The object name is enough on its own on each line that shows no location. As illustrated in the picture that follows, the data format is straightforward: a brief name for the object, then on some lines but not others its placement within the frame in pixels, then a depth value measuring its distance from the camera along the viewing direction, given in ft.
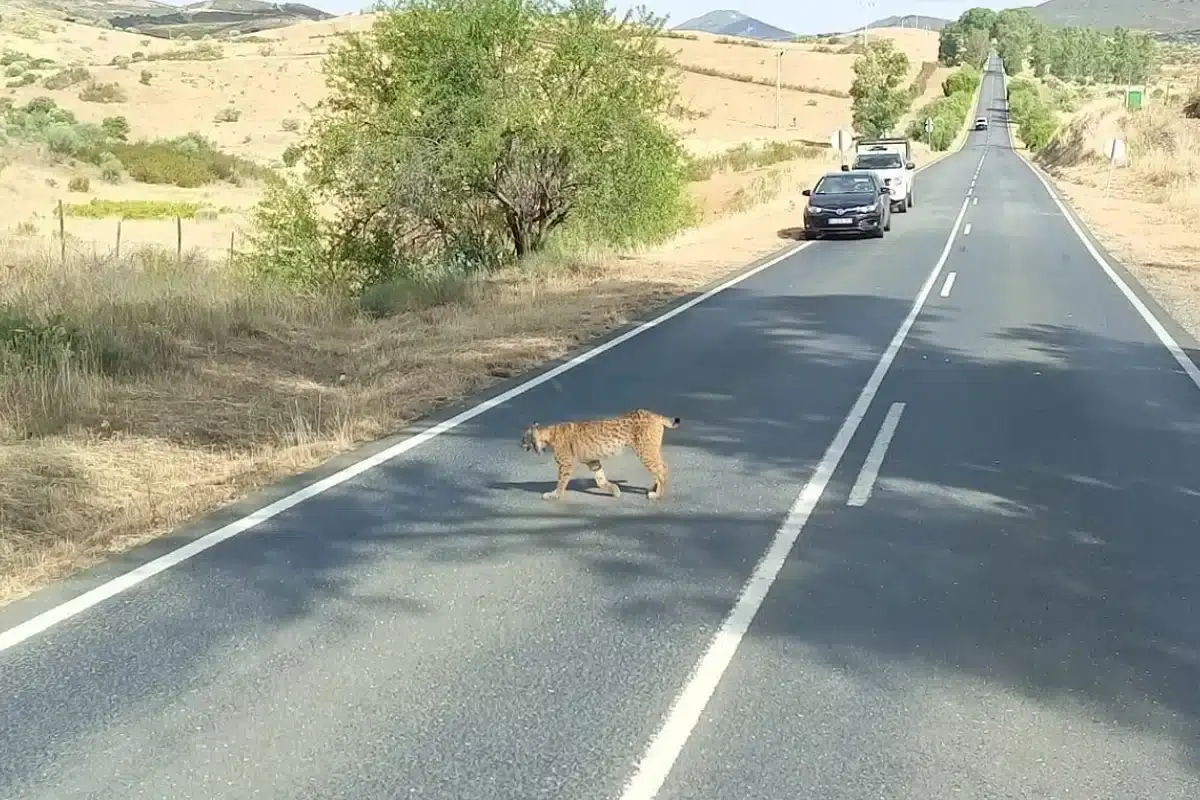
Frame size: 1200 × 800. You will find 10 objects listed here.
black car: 91.35
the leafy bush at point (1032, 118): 276.82
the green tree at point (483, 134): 69.10
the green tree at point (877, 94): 252.01
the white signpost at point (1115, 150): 140.14
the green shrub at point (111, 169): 144.77
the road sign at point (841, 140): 182.26
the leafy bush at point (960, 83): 376.48
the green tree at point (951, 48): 546.26
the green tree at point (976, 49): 534.37
